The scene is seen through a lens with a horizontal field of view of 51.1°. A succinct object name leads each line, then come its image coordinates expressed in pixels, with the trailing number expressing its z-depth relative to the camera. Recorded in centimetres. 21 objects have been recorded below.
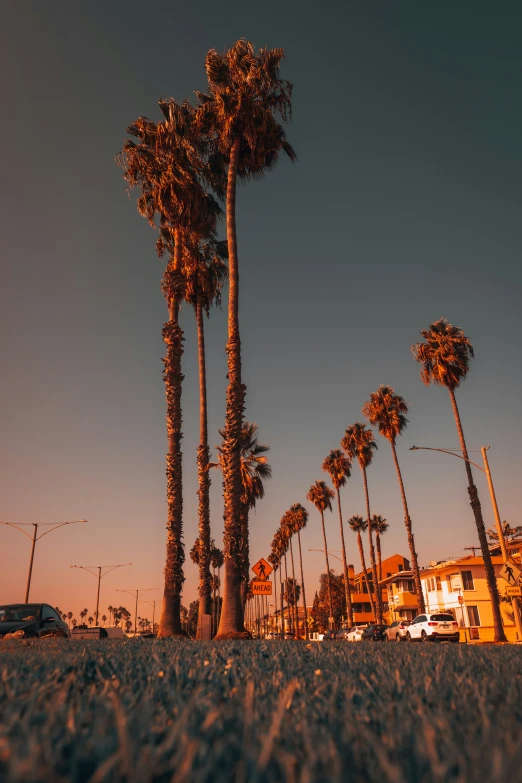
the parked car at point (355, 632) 4828
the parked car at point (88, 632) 2631
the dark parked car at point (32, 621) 1484
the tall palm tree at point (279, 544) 10174
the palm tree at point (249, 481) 3878
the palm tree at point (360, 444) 6125
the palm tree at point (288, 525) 9312
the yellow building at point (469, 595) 5059
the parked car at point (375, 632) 4300
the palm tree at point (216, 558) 9294
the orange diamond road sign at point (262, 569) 2038
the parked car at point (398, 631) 3803
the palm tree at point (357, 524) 8400
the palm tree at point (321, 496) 7769
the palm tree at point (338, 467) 6850
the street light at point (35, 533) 4472
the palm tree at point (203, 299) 2678
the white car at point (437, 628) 3300
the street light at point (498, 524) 2617
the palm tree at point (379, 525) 8088
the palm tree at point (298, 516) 9056
